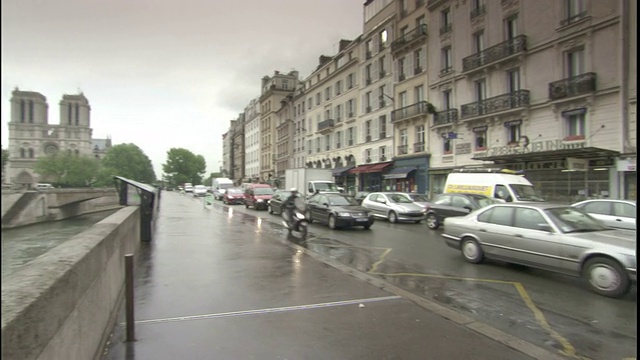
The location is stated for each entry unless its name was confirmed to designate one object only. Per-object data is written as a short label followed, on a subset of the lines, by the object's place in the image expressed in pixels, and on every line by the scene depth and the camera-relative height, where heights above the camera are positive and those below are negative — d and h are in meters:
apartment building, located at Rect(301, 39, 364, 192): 41.72 +8.18
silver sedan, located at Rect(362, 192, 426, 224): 17.62 -1.14
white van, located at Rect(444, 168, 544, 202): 15.69 -0.11
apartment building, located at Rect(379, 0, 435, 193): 31.36 +6.79
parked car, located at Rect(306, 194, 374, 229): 14.86 -1.13
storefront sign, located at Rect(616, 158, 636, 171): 17.91 +0.81
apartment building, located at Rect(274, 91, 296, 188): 61.53 +7.56
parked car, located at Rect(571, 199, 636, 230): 11.02 -0.86
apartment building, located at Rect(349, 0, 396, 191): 36.00 +8.28
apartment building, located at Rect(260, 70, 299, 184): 71.25 +13.41
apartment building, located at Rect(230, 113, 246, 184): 98.95 +8.92
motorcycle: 13.17 -1.30
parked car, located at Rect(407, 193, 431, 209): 20.00 -0.88
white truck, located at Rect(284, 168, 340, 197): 27.33 +0.23
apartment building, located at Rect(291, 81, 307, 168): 55.64 +8.04
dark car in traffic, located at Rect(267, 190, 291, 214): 22.00 -1.00
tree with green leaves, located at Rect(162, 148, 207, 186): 92.38 +4.09
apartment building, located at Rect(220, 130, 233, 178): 115.69 +10.20
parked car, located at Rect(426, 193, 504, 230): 14.95 -0.90
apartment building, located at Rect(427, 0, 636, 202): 18.86 +5.17
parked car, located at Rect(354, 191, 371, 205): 27.37 -0.94
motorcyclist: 13.63 -0.79
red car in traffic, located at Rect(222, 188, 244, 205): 35.75 -1.14
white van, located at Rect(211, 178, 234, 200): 46.92 -0.31
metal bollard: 4.17 -1.23
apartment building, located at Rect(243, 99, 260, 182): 81.94 +9.44
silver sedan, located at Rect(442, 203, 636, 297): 6.01 -1.07
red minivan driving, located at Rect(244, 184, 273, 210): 27.11 -0.89
